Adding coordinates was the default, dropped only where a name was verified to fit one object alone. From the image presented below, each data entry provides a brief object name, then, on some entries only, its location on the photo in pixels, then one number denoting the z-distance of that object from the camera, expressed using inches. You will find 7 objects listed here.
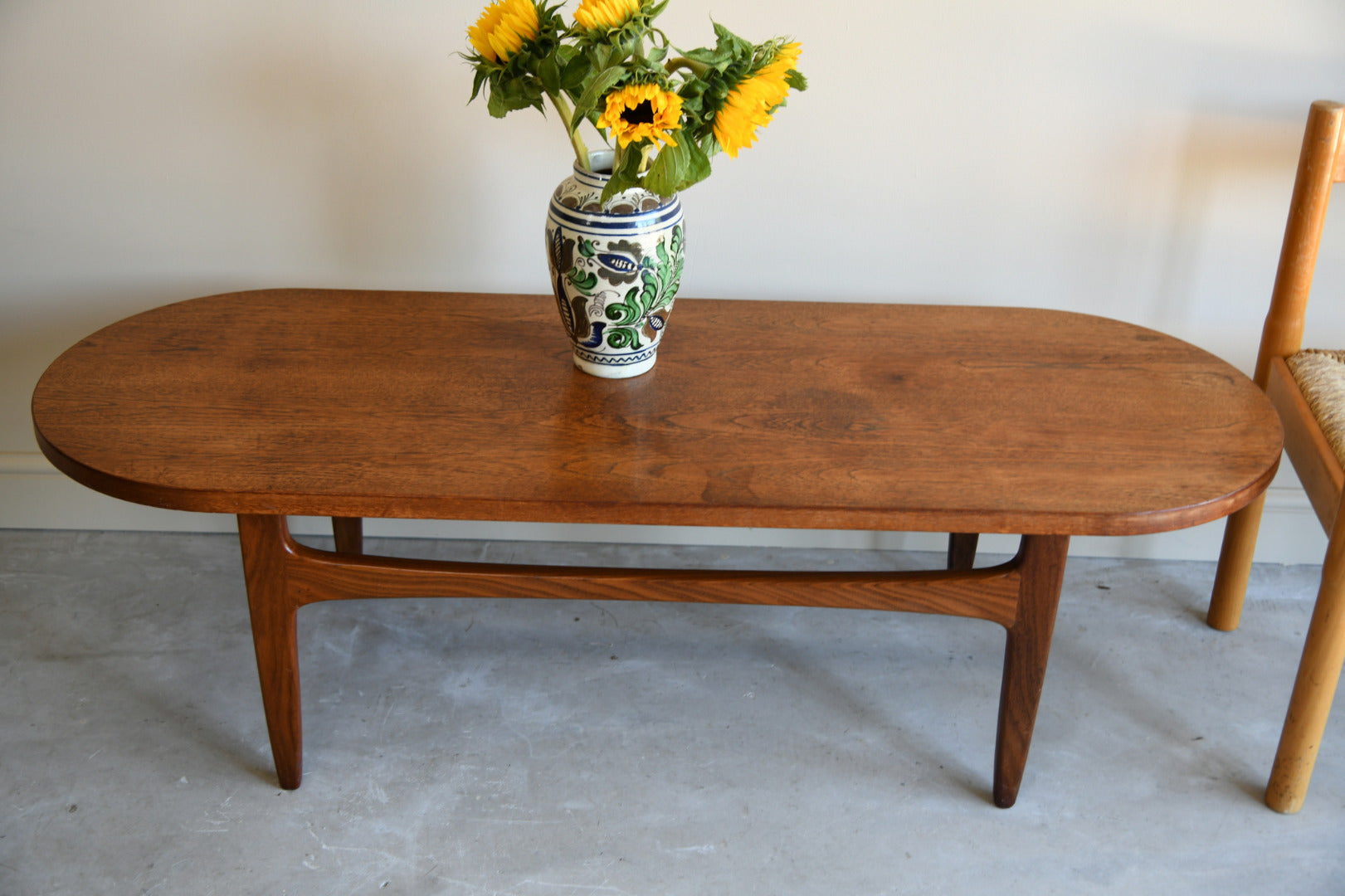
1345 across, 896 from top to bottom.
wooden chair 58.2
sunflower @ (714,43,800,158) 52.6
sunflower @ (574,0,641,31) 51.5
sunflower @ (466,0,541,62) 54.6
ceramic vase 56.0
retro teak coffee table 50.3
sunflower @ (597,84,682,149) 50.8
